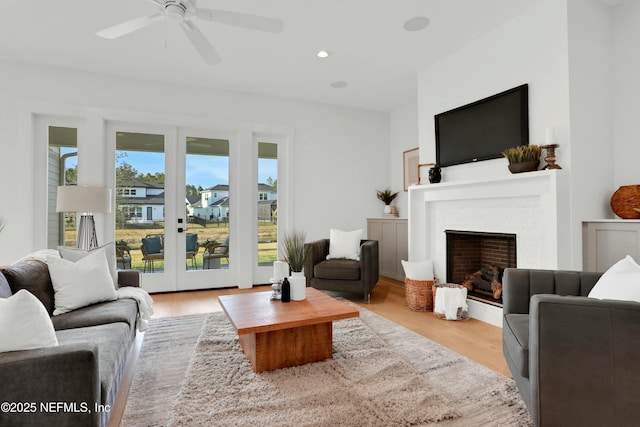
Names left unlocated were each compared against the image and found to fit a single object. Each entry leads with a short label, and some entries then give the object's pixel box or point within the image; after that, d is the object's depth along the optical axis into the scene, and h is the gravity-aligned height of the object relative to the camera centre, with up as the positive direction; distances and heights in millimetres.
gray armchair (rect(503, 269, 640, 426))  1360 -606
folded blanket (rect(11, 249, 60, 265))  2344 -247
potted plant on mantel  2836 +526
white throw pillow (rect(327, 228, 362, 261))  4340 -330
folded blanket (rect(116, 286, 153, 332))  2493 -635
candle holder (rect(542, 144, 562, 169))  2713 +509
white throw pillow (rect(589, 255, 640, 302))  1605 -331
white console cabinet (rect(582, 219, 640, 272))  2421 -180
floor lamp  3414 +209
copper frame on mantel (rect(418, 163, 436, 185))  4136 +588
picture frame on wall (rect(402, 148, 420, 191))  5121 +838
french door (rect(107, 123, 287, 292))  4414 +237
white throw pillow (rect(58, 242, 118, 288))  2559 -261
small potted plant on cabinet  5500 +358
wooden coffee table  2145 -747
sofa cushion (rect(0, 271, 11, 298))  1734 -357
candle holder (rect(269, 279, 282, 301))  2664 -560
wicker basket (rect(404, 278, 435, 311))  3604 -826
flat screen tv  3059 +927
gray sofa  1137 -583
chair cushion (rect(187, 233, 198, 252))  4652 -298
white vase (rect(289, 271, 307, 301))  2623 -522
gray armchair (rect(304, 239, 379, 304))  3922 -626
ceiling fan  2297 +1428
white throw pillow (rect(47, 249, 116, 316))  2207 -423
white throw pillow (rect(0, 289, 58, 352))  1208 -384
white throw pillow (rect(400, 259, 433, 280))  3693 -565
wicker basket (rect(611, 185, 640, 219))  2543 +131
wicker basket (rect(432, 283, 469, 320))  3320 -913
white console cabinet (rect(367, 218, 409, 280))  4898 -336
